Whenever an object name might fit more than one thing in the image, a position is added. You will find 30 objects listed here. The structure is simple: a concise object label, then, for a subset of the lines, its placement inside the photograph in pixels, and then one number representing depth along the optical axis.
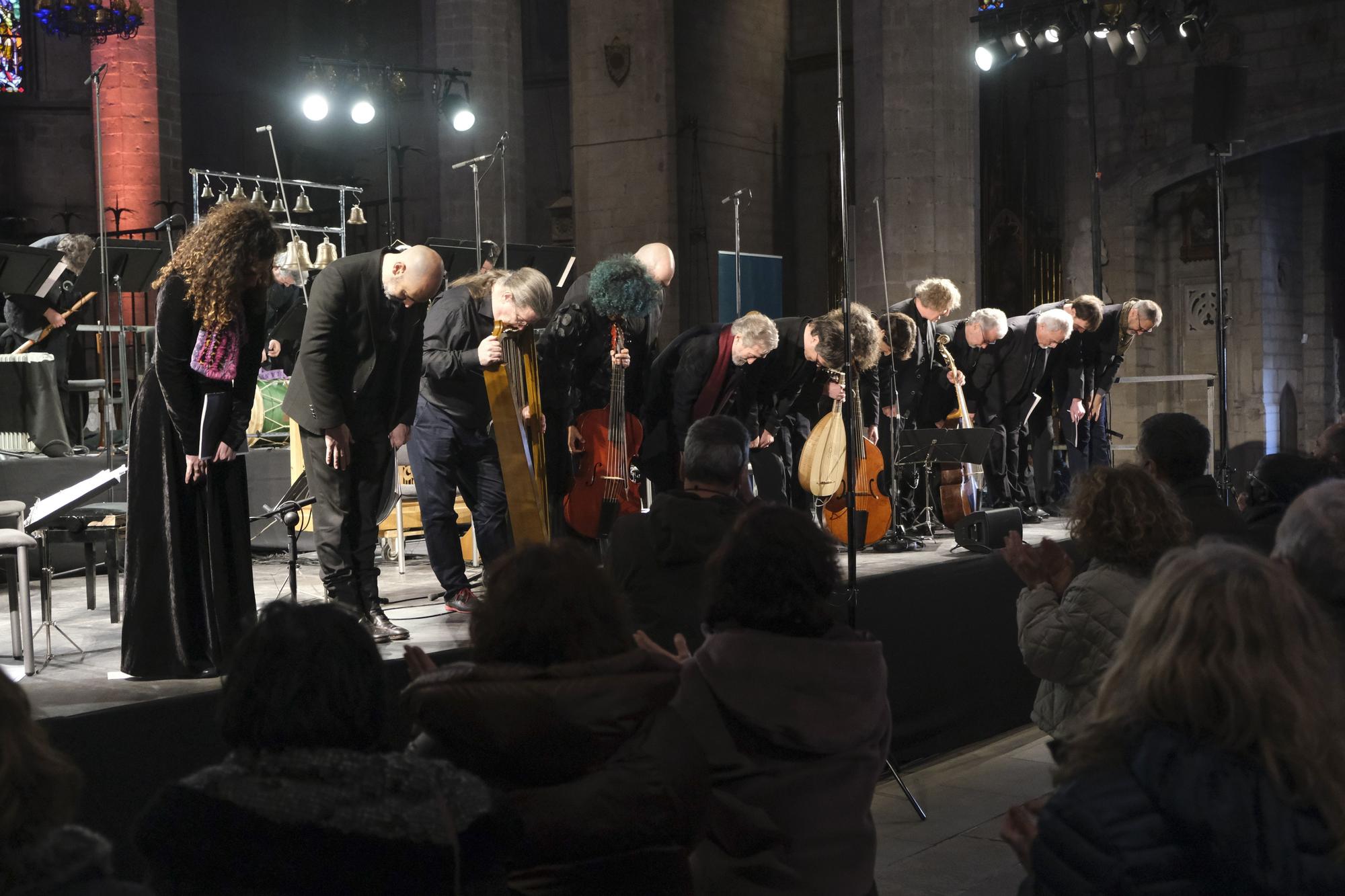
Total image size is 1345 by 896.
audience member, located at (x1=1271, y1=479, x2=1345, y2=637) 2.80
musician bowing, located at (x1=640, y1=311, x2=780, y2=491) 6.66
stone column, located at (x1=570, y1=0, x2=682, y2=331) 14.50
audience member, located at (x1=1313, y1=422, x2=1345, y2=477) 5.22
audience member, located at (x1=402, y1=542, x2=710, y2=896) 2.24
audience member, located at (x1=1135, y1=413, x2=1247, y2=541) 4.36
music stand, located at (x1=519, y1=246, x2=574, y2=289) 11.16
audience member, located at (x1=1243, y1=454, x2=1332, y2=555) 4.44
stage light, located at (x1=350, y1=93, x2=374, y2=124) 13.70
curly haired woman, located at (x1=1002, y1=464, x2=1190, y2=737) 3.42
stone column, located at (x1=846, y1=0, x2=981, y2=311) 11.74
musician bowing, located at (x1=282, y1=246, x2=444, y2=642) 5.14
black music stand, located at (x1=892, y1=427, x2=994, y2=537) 8.05
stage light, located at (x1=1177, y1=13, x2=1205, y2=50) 11.39
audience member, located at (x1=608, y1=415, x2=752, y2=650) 3.79
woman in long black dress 4.43
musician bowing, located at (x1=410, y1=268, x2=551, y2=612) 5.93
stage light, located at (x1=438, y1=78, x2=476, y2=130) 14.14
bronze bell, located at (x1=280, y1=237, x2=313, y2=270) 11.17
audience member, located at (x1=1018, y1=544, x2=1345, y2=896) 1.69
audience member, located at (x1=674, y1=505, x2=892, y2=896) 2.63
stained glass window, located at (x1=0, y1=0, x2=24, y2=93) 18.77
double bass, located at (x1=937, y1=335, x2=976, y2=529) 8.38
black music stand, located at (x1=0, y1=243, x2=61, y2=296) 9.70
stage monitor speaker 6.71
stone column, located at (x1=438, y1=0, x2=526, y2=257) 15.70
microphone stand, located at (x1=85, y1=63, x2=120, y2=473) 5.81
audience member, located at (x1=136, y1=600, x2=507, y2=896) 1.79
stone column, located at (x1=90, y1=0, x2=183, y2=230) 16.33
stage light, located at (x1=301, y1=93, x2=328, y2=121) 13.10
